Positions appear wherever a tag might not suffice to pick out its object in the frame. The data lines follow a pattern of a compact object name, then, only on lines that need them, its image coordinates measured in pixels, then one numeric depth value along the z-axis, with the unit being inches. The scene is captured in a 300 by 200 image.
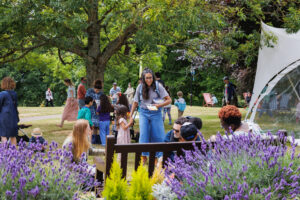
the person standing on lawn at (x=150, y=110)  278.2
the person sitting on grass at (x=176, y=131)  215.9
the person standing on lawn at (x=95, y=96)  395.5
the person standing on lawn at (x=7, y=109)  321.4
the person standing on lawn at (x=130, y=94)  758.5
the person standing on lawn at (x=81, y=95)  511.5
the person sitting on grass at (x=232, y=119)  185.9
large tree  392.8
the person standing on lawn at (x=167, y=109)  617.1
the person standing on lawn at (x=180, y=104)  637.9
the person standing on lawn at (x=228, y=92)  604.4
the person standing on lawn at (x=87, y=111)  377.3
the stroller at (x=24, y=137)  368.1
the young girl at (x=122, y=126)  308.2
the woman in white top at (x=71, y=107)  553.6
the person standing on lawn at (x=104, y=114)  388.2
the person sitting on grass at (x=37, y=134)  305.2
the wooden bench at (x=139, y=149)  141.9
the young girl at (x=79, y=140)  199.3
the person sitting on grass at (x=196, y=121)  209.6
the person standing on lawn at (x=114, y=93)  689.0
